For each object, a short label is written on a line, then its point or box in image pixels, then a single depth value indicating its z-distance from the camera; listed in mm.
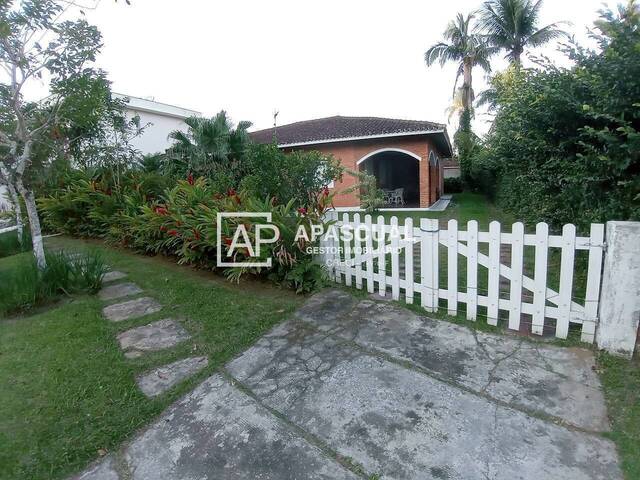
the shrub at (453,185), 25141
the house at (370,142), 14289
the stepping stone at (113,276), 5410
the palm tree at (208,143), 11758
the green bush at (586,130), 2889
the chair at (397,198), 16906
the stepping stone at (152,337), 3320
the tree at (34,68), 4199
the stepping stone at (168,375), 2719
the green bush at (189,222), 4543
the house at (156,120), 19016
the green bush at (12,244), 7562
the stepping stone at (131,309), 4086
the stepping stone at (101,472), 1978
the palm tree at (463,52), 25667
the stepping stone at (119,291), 4758
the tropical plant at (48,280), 4195
